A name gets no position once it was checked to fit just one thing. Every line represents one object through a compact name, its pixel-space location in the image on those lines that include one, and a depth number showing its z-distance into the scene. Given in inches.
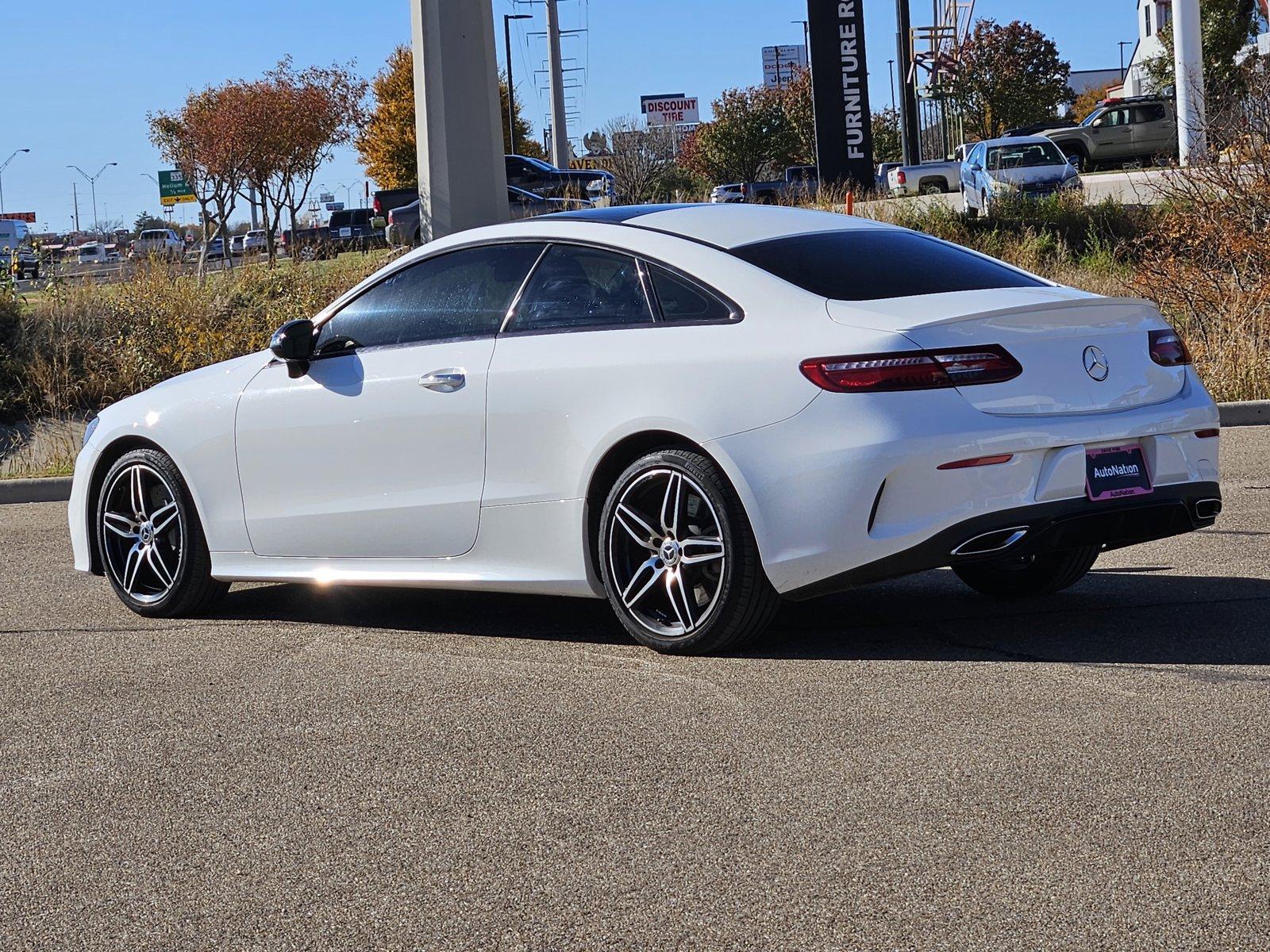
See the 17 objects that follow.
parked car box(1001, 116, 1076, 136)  2001.0
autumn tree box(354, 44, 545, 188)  2605.8
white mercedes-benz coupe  201.6
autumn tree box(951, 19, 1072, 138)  2711.6
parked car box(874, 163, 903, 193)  1980.8
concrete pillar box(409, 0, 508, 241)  680.4
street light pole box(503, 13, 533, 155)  2471.7
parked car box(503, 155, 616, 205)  1353.3
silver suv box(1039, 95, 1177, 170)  1847.9
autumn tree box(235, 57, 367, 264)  1781.5
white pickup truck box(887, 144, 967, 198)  1753.2
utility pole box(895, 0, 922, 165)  1978.3
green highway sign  4753.9
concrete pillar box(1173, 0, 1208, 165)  1244.5
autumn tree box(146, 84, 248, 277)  1678.2
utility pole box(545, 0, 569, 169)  2224.4
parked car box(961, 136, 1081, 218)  1138.0
